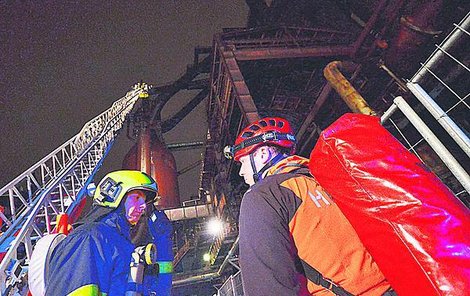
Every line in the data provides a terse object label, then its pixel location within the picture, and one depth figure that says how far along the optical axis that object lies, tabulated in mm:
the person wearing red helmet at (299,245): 1441
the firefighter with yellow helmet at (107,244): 2410
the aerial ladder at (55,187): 5145
